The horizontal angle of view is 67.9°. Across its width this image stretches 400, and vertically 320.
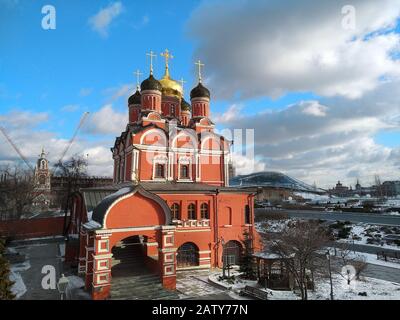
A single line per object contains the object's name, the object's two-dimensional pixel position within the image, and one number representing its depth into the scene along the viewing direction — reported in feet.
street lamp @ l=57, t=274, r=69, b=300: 31.35
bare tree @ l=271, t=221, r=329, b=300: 42.96
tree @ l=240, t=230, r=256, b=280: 55.18
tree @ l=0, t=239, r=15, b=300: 31.04
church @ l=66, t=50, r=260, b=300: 45.62
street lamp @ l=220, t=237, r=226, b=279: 64.30
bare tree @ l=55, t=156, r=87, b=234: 133.18
